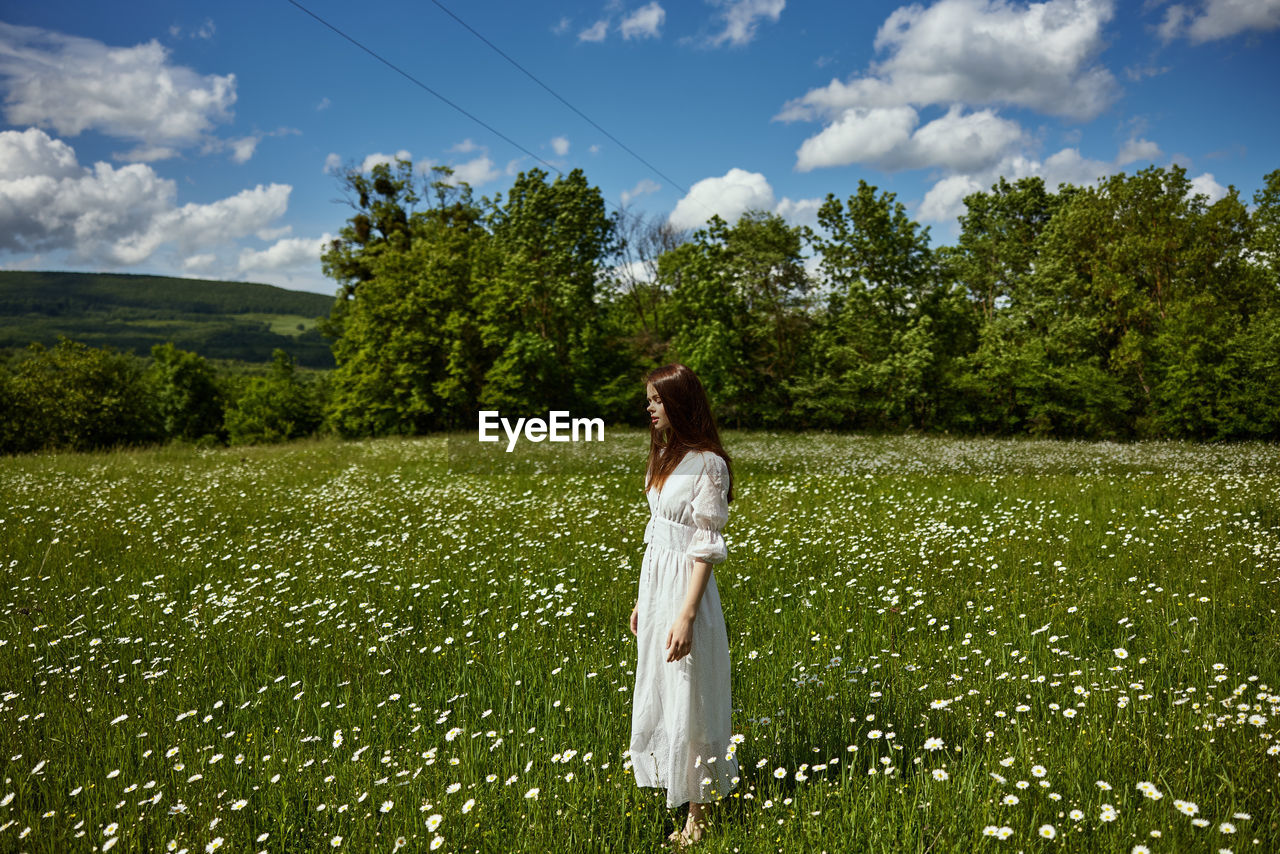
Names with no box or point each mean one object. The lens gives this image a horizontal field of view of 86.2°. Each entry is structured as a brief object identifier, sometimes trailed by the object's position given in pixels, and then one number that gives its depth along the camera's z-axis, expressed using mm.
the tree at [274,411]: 56969
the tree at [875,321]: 34625
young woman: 3186
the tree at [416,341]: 37188
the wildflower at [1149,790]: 2809
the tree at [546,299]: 35906
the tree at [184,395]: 62531
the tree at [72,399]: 41125
